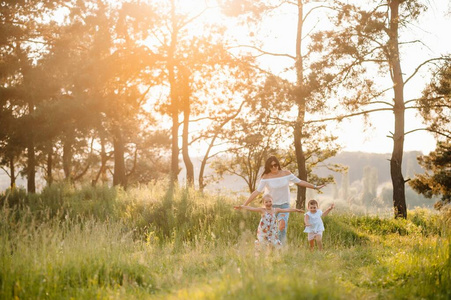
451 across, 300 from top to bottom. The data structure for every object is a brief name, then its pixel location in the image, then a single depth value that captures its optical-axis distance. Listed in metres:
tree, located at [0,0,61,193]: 21.86
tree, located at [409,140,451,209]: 24.69
